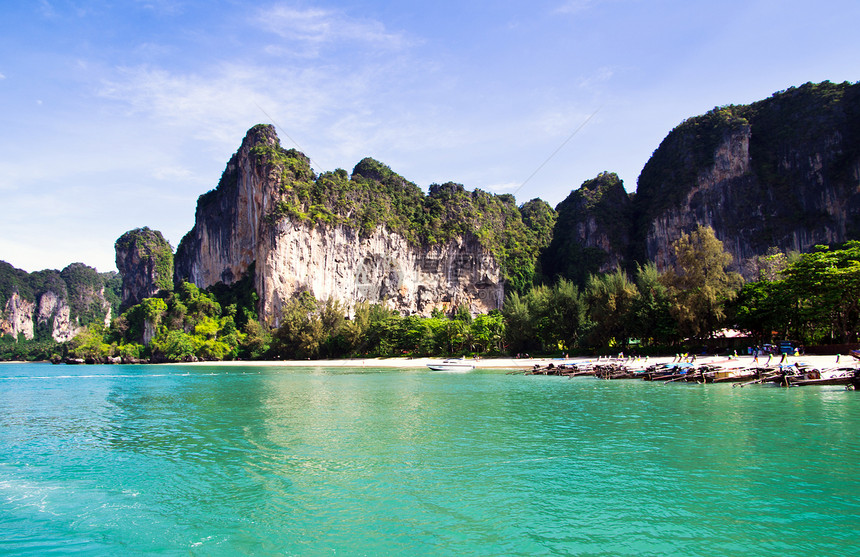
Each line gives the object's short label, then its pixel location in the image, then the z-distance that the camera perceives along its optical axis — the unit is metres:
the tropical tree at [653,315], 52.25
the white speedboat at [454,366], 58.06
